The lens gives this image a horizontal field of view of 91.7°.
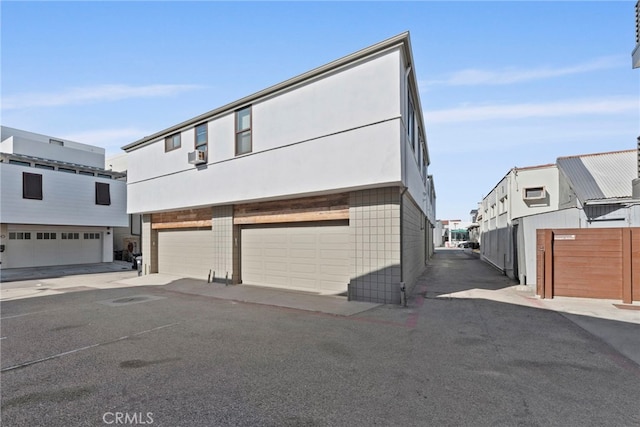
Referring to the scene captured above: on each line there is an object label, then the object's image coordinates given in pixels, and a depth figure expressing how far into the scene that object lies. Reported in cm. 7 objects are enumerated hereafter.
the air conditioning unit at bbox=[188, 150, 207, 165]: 1394
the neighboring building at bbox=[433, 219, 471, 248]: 6262
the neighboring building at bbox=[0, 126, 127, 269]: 2209
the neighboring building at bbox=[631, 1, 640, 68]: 1031
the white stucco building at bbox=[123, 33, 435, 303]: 931
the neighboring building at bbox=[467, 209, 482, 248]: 4253
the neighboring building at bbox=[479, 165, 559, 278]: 1830
